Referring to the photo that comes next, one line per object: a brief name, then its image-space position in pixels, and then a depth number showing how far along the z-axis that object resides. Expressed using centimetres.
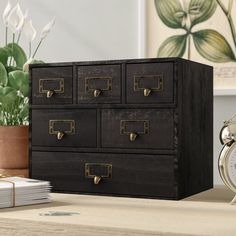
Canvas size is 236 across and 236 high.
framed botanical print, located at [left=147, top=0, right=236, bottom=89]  225
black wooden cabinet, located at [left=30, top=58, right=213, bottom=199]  193
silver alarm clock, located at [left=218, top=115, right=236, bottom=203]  189
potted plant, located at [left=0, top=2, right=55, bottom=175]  213
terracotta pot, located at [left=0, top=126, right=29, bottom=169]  213
